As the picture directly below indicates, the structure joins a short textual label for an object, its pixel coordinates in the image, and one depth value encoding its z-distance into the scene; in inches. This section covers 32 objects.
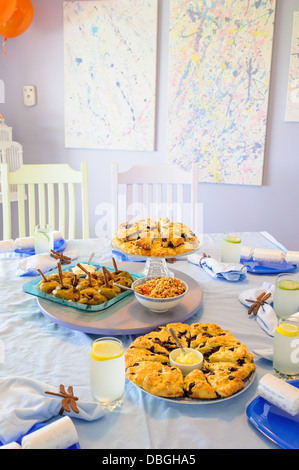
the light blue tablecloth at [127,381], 27.6
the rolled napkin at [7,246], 63.0
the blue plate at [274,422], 27.0
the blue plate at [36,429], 26.5
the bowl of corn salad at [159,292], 41.4
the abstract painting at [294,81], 108.0
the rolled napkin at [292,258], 60.6
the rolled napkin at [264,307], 42.2
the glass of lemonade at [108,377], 30.6
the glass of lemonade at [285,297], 45.4
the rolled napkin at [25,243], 64.1
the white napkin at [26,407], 27.2
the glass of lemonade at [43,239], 61.3
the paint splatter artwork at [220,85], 110.4
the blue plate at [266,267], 58.9
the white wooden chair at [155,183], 81.6
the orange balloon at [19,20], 104.4
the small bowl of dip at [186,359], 32.7
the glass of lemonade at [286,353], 34.6
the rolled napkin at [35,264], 54.9
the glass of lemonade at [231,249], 60.1
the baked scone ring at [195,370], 30.2
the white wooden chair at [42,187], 79.1
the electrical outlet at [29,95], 126.2
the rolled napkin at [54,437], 25.3
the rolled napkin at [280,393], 28.5
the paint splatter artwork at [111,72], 116.6
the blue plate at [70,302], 42.3
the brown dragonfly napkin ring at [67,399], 28.9
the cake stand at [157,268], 52.8
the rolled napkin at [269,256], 61.1
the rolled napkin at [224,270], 55.4
